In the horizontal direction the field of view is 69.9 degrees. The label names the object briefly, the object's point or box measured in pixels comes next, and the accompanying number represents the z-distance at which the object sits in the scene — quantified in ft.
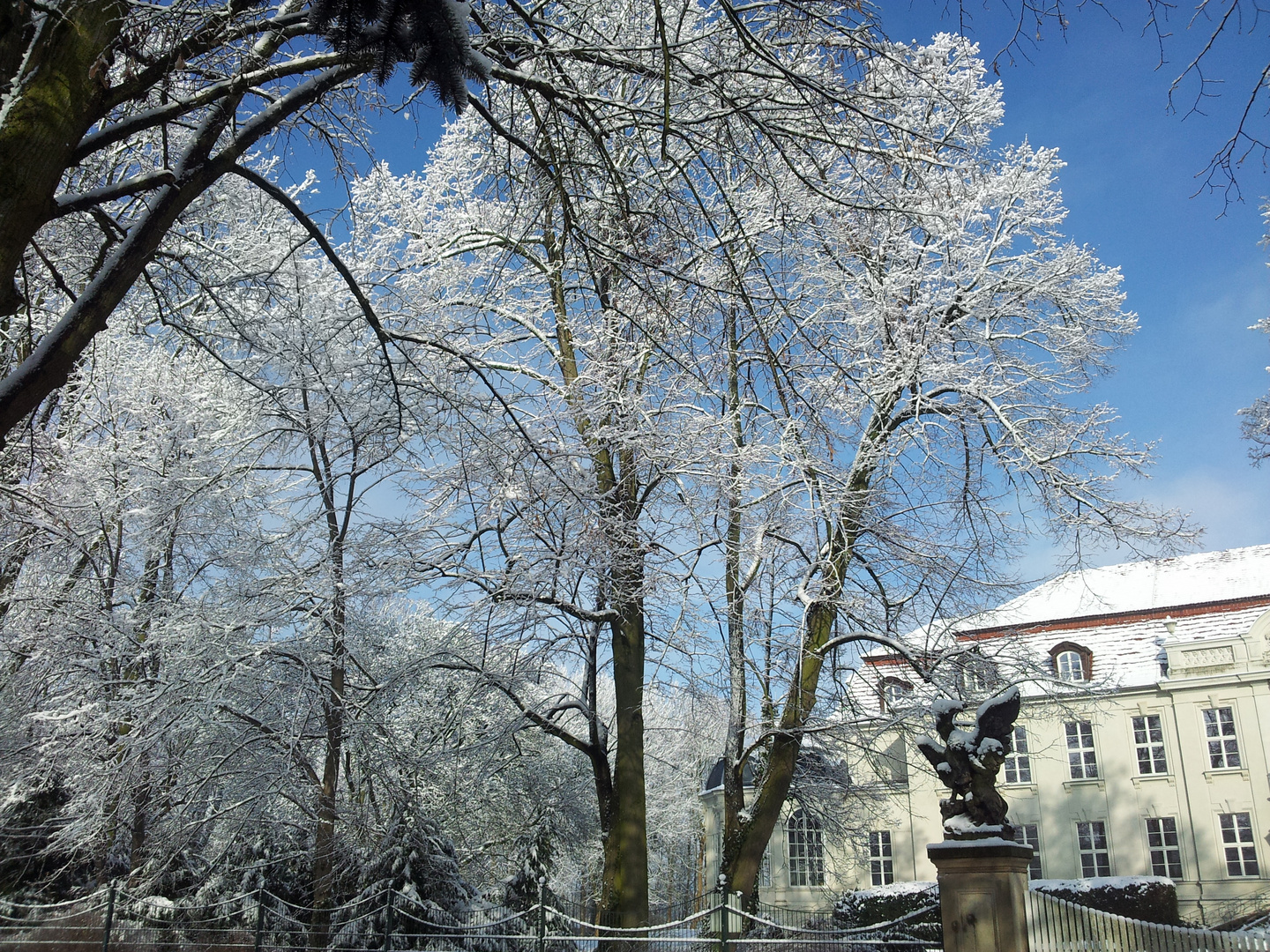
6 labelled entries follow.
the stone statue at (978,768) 27.07
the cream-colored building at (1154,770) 85.71
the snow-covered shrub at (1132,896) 59.31
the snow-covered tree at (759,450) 38.96
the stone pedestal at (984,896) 25.82
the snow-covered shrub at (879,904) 55.09
